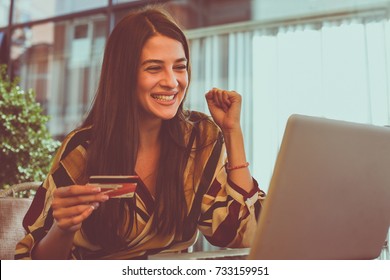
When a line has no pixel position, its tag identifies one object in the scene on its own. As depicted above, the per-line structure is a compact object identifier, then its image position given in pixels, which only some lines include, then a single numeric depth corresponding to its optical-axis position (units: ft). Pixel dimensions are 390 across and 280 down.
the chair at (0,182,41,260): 5.37
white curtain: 10.54
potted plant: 9.39
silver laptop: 2.50
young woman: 4.17
